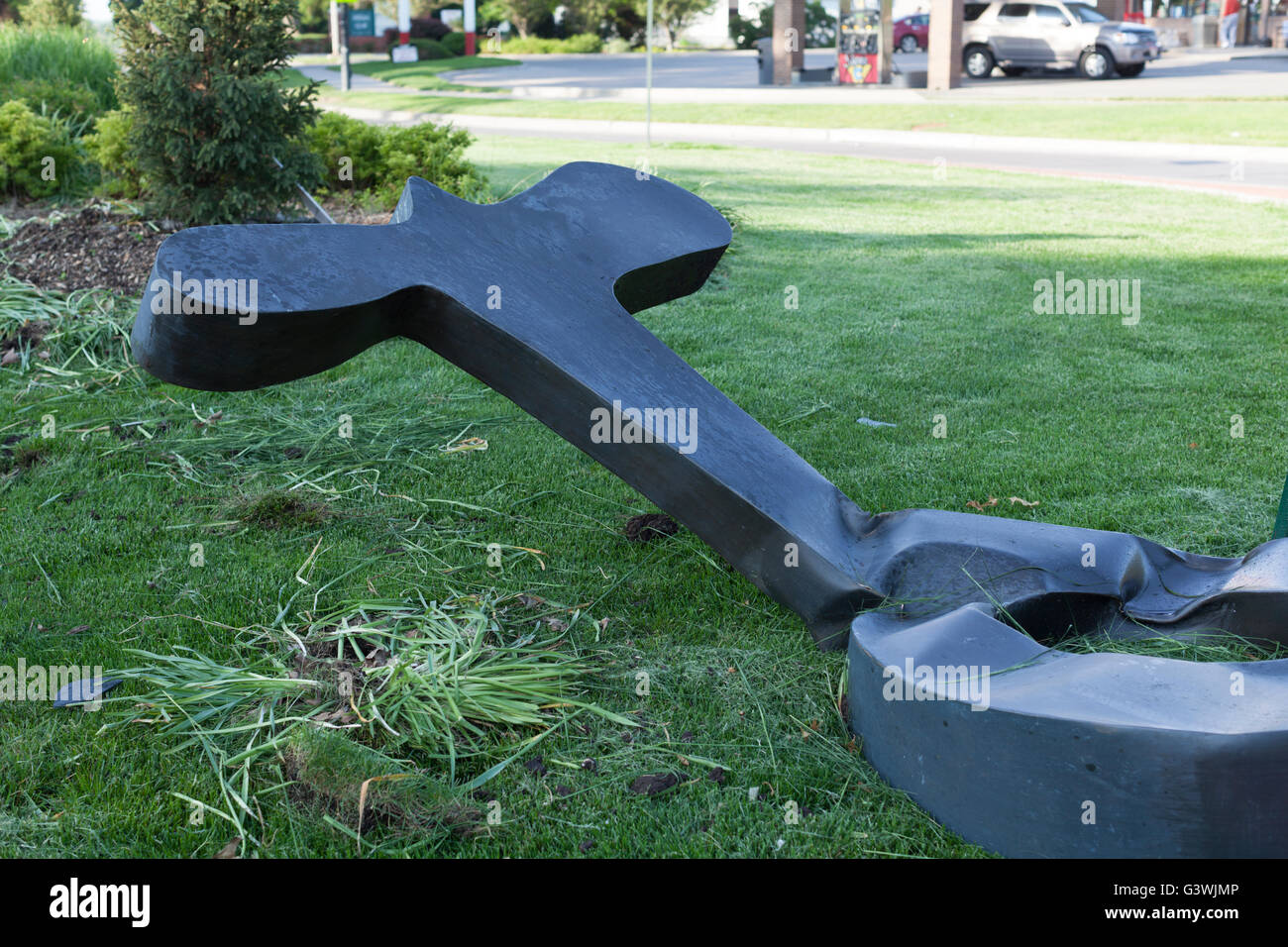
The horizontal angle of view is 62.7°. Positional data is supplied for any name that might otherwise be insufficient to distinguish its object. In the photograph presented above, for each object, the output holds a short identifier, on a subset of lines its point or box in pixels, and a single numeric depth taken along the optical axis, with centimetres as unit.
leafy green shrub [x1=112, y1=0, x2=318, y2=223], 693
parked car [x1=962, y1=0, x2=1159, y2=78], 2675
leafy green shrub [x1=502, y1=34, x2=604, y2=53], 4122
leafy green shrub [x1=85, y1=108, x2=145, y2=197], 781
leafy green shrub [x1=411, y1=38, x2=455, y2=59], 4219
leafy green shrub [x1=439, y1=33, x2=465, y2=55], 4253
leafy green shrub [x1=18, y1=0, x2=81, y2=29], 2328
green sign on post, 3834
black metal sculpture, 209
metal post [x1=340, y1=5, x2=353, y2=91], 2752
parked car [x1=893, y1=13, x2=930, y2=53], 3744
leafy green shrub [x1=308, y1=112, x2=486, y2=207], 860
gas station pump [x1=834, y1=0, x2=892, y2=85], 2633
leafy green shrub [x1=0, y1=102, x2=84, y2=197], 826
